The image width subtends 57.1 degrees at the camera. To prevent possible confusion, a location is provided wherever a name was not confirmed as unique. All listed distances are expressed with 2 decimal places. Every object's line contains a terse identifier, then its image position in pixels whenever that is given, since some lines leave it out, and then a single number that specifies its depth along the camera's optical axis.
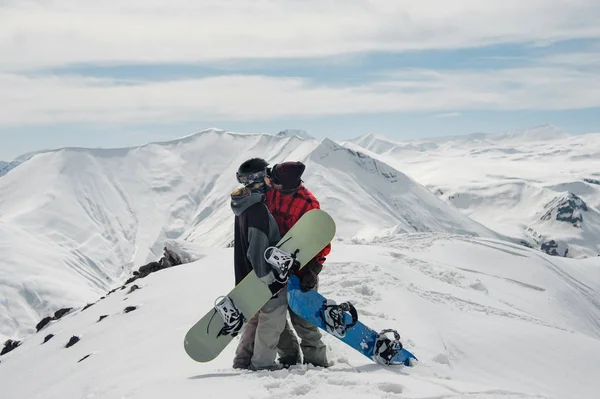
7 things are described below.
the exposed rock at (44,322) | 23.59
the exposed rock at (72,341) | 16.09
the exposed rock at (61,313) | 24.86
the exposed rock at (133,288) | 20.73
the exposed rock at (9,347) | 21.95
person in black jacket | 7.78
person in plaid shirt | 8.33
